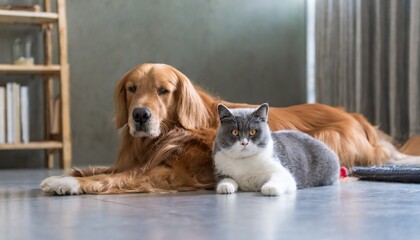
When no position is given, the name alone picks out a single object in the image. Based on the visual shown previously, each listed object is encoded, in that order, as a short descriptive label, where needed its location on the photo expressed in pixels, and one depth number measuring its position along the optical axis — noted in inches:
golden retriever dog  106.6
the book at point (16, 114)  198.7
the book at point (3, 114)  196.7
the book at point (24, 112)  199.2
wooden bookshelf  194.4
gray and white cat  100.9
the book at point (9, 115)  197.8
